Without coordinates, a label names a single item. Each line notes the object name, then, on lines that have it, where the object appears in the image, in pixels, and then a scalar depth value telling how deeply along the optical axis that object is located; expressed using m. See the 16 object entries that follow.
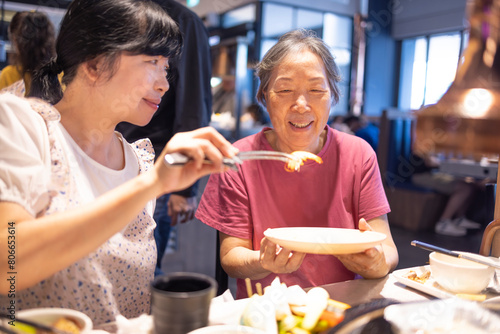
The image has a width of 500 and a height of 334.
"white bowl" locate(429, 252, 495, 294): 1.02
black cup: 0.66
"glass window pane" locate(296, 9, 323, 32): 9.04
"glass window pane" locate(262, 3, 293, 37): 8.45
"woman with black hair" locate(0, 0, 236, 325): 0.78
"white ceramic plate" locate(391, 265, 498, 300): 1.04
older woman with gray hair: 1.43
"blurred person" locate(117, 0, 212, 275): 2.24
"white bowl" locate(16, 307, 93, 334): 0.67
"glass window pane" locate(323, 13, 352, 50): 9.30
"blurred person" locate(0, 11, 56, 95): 2.36
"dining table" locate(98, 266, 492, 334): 0.86
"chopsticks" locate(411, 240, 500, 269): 1.05
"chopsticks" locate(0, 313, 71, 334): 0.62
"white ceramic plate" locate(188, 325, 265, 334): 0.69
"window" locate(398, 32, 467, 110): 8.91
